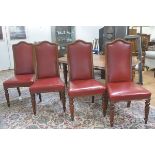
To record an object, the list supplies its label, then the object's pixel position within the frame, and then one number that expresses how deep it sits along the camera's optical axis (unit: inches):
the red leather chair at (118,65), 89.8
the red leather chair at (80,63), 98.3
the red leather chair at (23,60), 114.7
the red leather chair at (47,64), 100.4
